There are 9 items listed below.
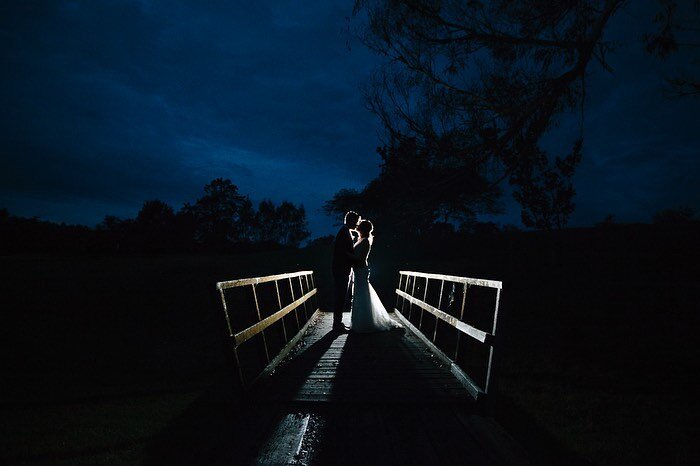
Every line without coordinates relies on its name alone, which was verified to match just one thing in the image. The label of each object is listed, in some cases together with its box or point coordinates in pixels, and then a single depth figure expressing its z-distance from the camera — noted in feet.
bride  26.12
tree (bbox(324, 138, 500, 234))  28.63
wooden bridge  9.61
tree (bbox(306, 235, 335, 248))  126.13
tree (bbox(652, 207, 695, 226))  189.88
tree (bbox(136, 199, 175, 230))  258.98
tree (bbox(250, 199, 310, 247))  322.14
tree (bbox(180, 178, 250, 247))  295.48
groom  26.08
